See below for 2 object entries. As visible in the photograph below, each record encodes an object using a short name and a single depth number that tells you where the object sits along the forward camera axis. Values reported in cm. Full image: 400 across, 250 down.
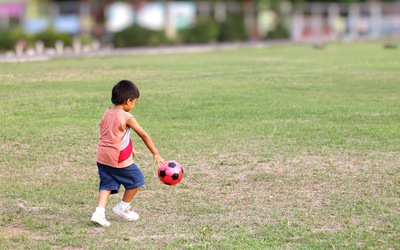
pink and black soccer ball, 855
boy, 825
